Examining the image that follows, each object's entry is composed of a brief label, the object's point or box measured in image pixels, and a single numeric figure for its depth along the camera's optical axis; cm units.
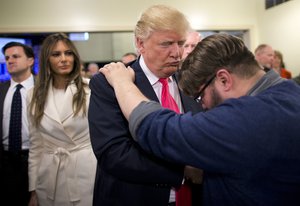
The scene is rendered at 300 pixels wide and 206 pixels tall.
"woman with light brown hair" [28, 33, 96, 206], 197
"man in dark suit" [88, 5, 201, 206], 103
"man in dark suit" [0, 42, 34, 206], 244
